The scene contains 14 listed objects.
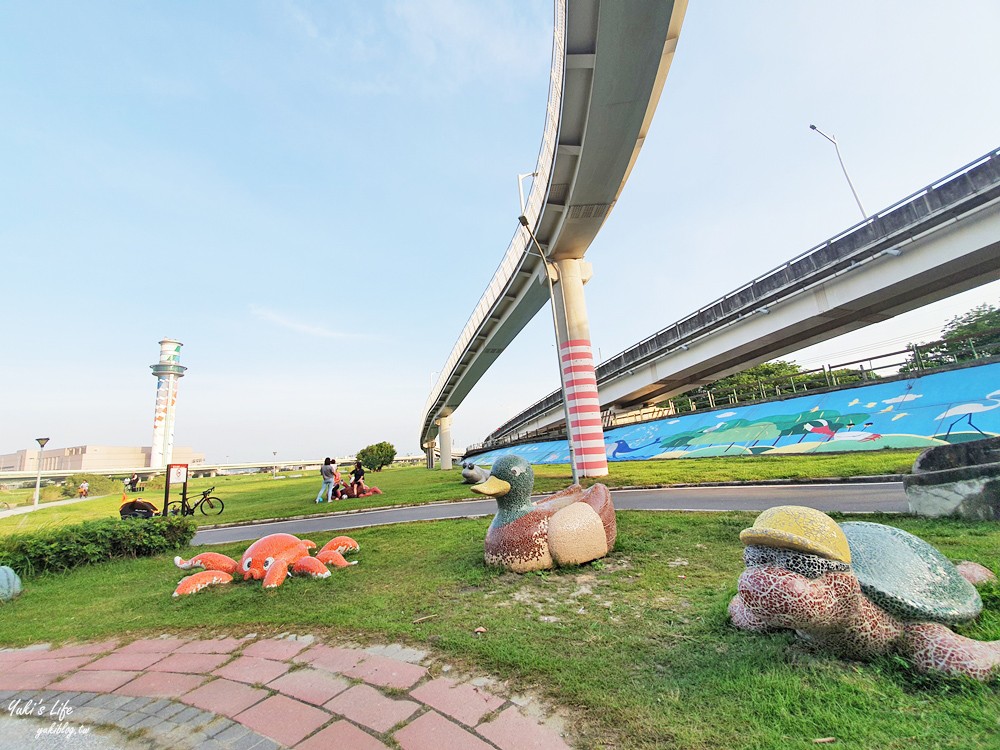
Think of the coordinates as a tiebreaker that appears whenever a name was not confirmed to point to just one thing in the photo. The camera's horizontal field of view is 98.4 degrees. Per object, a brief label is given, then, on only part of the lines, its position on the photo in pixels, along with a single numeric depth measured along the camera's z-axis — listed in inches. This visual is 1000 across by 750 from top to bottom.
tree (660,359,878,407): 791.7
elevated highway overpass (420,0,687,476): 321.7
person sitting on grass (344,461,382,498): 633.6
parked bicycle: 464.4
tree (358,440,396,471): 1897.1
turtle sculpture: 81.5
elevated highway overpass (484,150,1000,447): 482.3
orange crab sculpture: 187.5
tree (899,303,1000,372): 627.8
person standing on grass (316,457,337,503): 563.5
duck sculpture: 178.2
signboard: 395.9
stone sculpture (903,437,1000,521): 184.1
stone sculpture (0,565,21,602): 209.2
